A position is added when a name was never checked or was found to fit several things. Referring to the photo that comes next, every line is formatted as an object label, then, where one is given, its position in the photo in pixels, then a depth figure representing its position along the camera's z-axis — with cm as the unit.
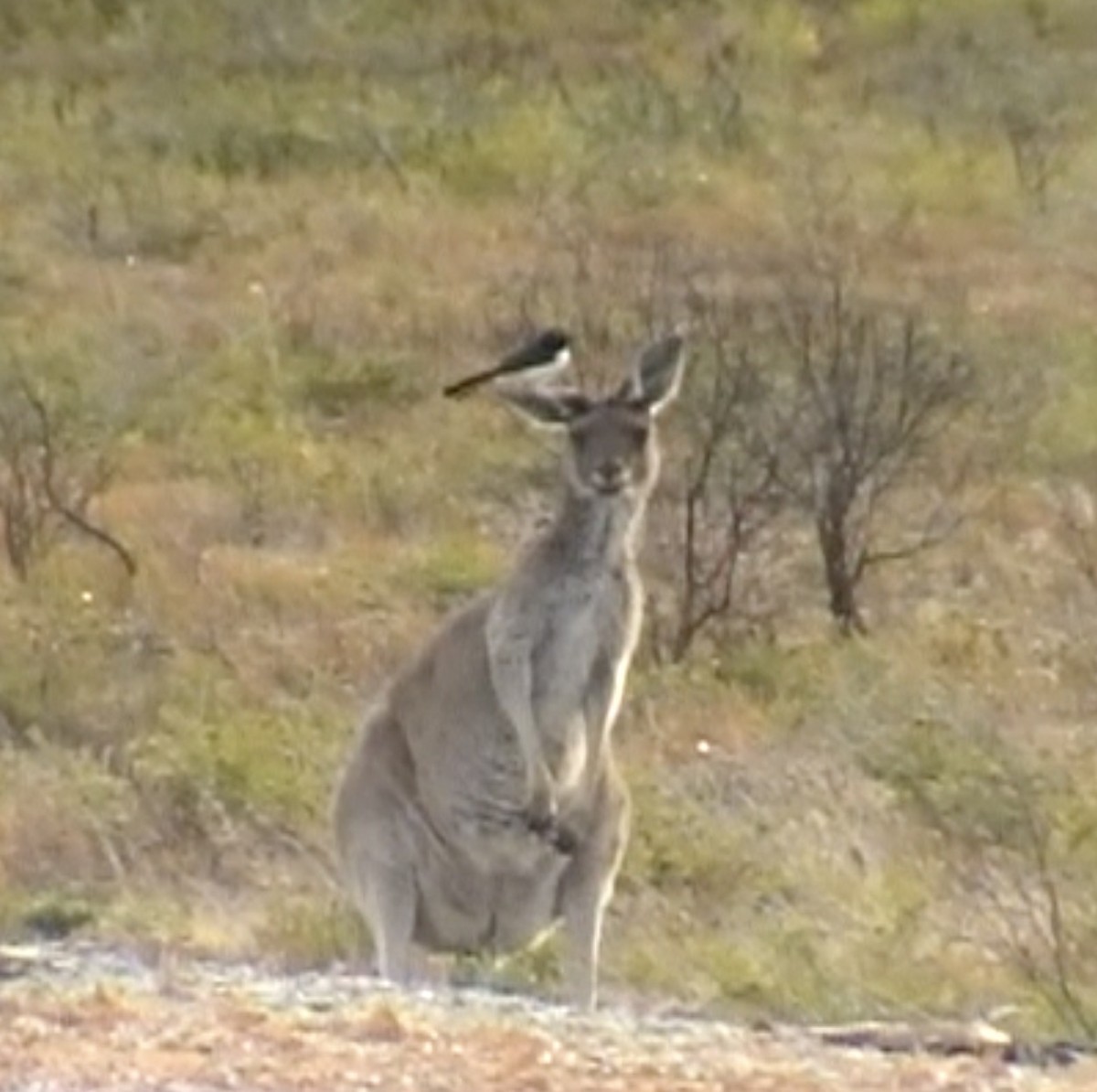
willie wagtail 1872
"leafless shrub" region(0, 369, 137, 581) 2984
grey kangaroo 1731
